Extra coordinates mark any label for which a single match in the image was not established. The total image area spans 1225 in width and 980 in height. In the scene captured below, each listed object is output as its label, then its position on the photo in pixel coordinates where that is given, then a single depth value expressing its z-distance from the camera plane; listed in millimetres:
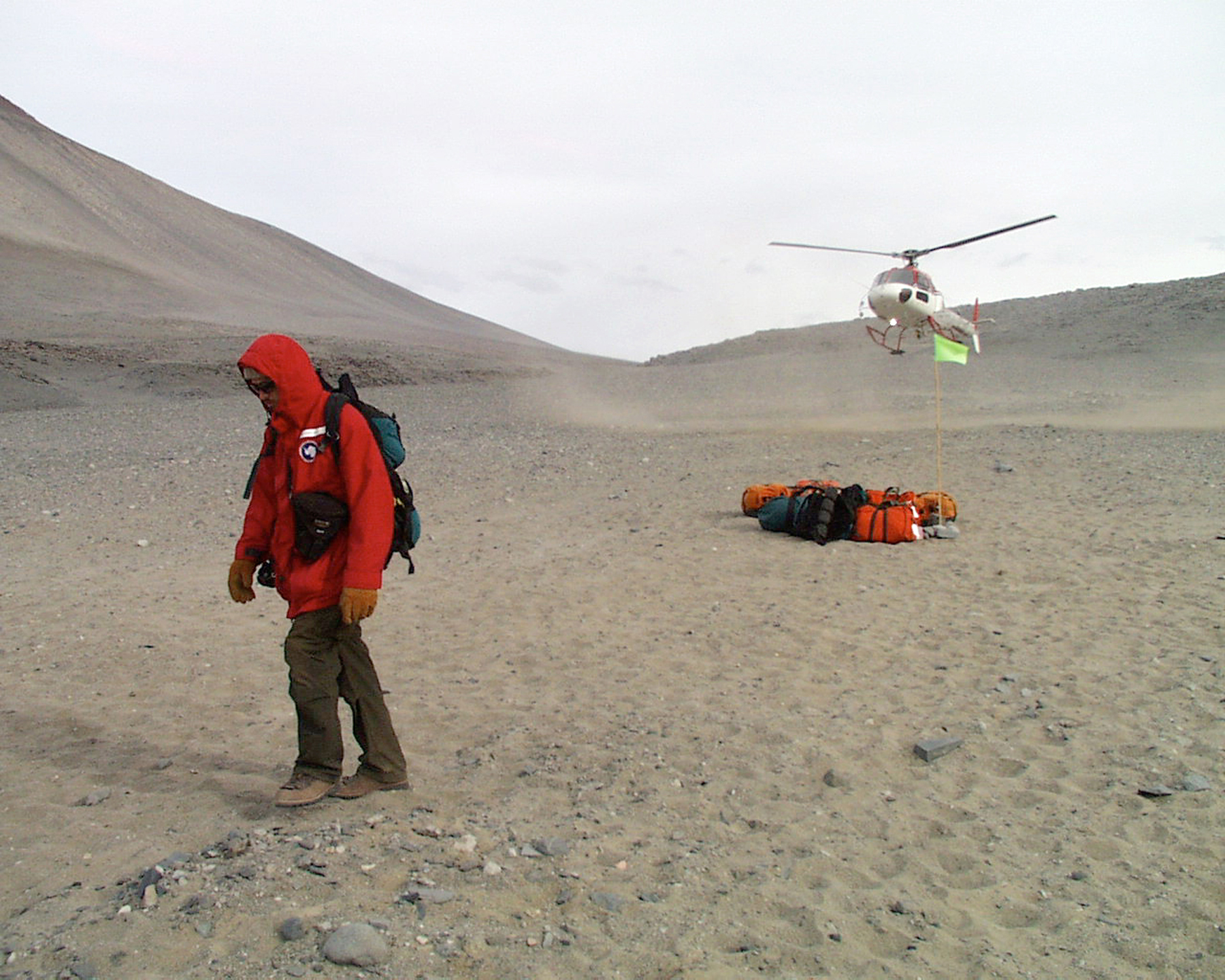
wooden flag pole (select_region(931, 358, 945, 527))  9055
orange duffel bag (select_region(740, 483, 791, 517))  10031
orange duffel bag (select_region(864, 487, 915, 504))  9383
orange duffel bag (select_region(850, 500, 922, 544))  8805
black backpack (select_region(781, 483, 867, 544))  8875
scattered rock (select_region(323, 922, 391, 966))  2773
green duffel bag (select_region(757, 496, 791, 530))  9312
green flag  9398
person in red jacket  3654
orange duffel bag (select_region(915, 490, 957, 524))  9195
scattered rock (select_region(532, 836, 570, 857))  3531
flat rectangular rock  4375
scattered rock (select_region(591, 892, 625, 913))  3166
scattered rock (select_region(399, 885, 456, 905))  3117
